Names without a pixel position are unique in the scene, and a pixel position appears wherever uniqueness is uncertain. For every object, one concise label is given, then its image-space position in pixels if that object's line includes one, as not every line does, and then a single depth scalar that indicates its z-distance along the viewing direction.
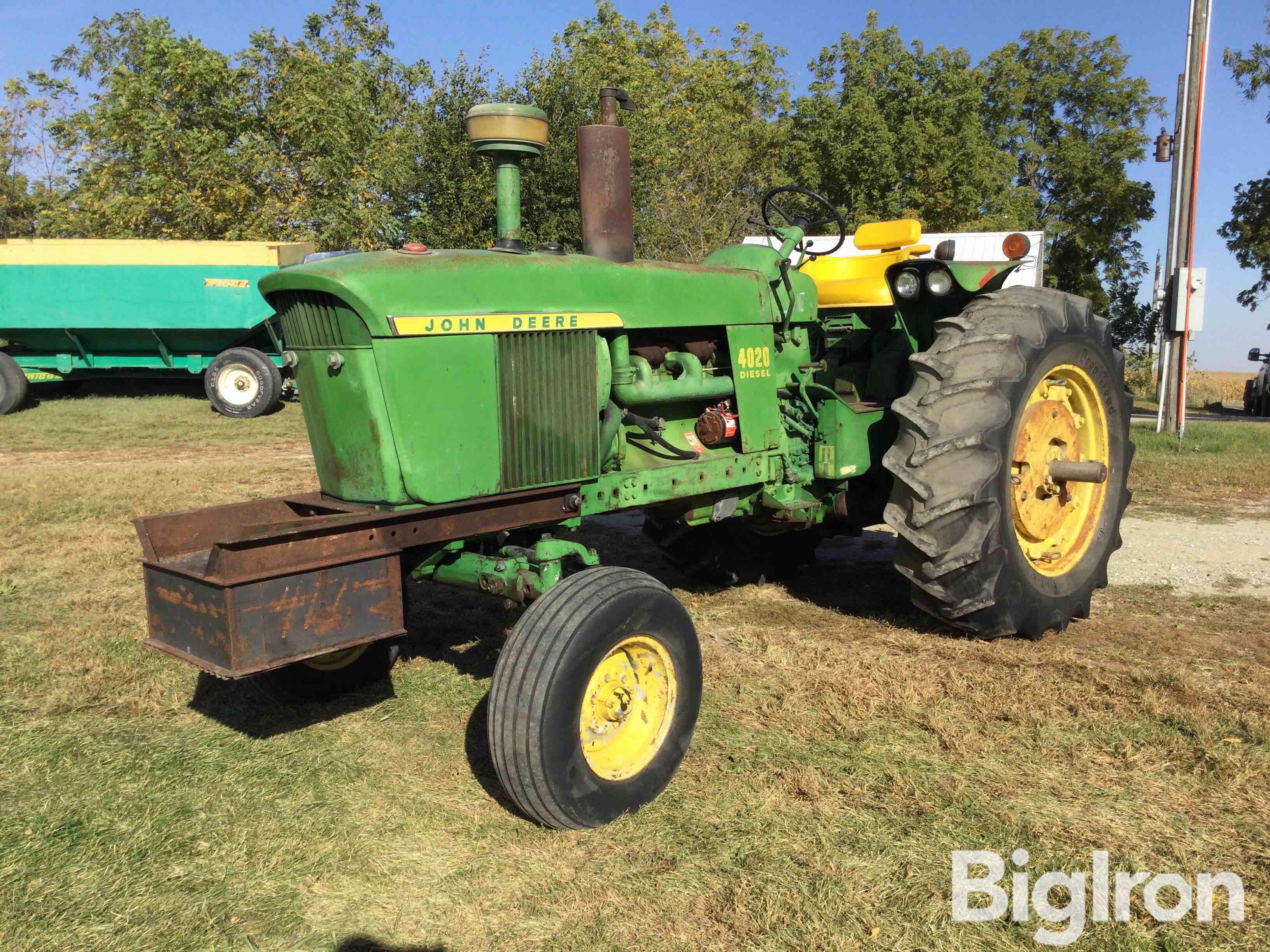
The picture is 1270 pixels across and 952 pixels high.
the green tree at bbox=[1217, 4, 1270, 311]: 23.95
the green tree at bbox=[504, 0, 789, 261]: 16.66
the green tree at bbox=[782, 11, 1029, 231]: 27.02
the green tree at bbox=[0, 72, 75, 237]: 28.38
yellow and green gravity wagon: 14.16
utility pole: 12.48
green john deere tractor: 2.98
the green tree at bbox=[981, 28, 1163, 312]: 28.80
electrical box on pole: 12.40
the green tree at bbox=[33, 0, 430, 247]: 20.92
